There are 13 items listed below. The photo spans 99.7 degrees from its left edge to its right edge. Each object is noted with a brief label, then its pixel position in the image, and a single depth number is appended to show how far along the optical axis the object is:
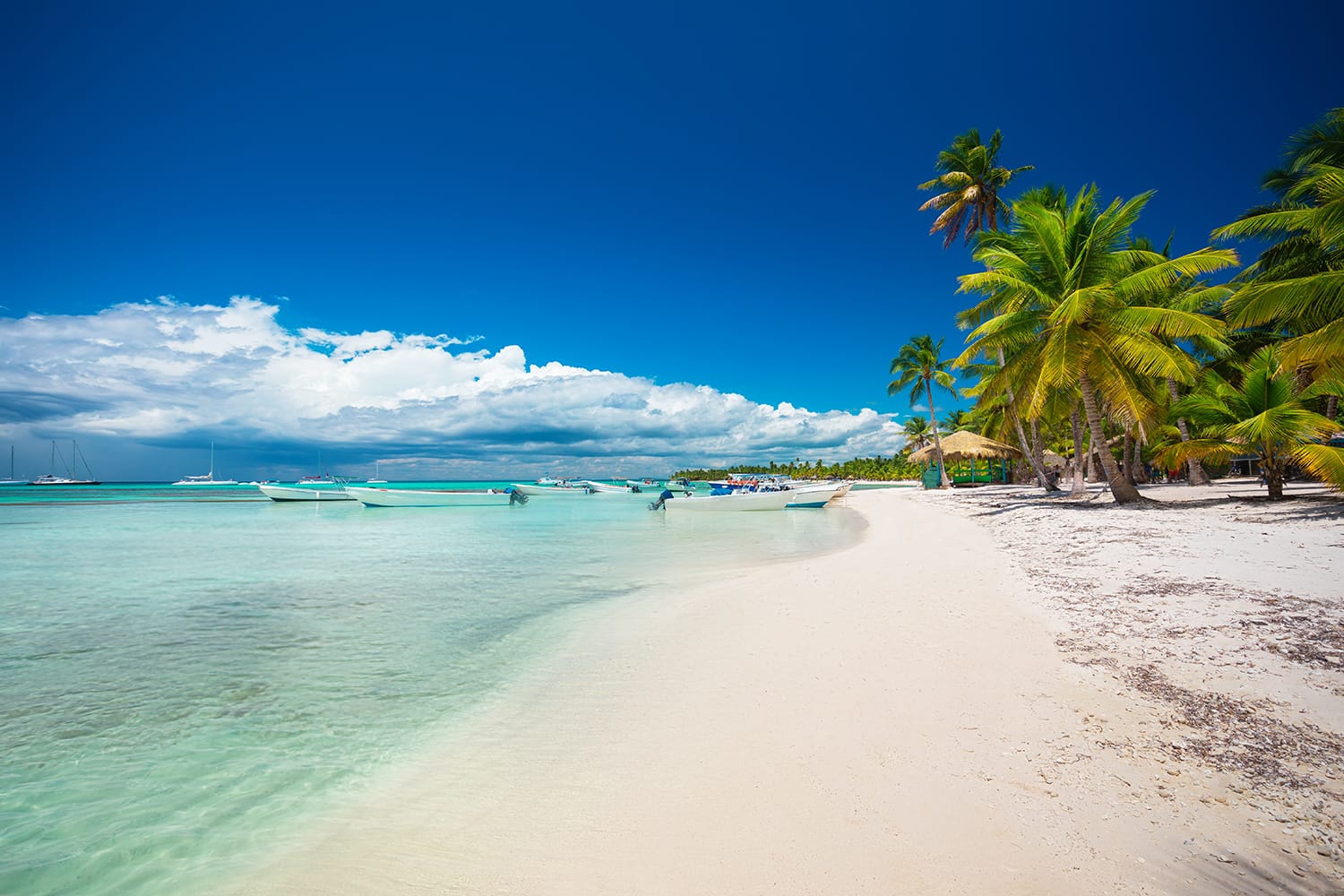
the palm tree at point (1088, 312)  12.80
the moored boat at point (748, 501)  29.09
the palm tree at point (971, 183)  25.17
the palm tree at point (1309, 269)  9.32
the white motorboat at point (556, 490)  56.19
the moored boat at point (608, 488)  68.12
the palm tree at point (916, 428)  64.25
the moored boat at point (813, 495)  30.20
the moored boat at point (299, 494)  42.81
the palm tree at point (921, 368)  37.31
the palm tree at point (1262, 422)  11.02
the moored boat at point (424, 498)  39.62
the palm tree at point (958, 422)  49.56
